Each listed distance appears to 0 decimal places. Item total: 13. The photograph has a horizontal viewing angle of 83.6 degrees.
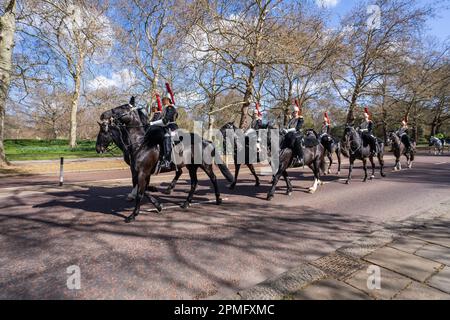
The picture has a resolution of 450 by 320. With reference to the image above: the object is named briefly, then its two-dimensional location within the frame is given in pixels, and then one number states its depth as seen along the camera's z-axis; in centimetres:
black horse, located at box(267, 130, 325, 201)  779
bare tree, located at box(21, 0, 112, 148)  1103
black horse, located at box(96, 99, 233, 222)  555
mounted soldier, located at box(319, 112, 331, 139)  1067
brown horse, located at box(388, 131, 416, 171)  1444
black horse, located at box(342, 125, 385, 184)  1053
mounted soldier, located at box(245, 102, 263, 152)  881
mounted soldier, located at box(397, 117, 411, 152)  1511
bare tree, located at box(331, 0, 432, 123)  2416
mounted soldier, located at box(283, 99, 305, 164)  791
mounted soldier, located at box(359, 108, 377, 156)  1112
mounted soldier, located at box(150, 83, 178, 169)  596
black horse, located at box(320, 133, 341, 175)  1093
